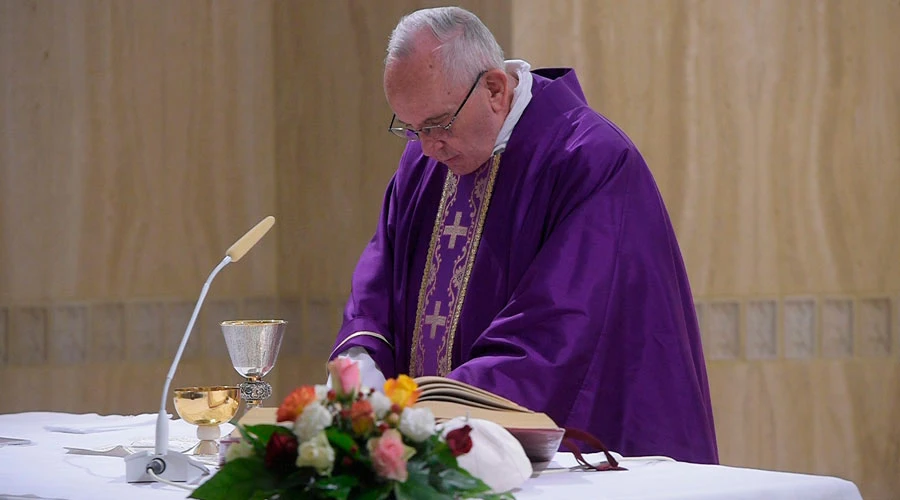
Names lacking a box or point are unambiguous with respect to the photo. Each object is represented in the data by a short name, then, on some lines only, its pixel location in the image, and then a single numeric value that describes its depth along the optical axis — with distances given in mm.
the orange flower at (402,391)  3883
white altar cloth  4609
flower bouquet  3699
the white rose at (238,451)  3908
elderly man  6957
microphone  5109
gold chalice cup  5840
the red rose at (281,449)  3805
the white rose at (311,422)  3750
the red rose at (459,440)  3895
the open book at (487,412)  4852
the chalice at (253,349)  6125
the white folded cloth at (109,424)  7069
